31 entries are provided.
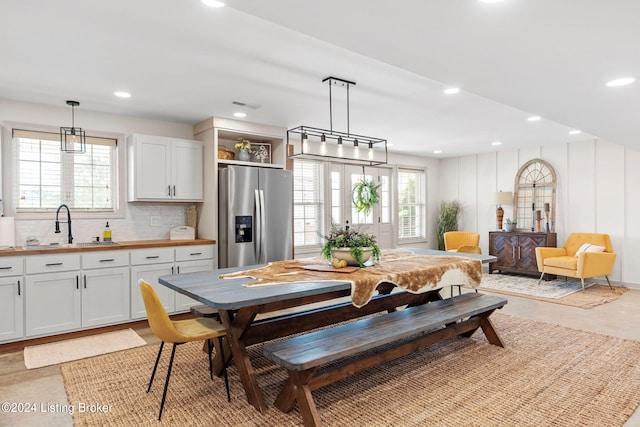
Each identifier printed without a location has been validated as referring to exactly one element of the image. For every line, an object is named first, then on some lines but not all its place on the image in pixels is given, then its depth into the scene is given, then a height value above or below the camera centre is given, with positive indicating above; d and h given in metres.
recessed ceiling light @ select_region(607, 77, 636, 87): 2.87 +0.97
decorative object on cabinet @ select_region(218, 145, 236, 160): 5.07 +0.79
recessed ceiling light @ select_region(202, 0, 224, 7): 2.17 +1.18
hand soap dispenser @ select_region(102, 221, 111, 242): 4.60 -0.25
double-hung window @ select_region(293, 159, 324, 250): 6.74 +0.19
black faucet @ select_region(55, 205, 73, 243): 4.28 -0.07
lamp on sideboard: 7.62 +0.26
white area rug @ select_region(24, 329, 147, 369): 3.44 -1.25
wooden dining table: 2.41 -0.64
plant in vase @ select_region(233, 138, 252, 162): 5.26 +0.88
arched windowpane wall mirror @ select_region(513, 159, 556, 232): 7.27 +0.35
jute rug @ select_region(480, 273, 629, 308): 5.46 -1.18
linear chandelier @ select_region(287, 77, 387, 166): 3.57 +1.14
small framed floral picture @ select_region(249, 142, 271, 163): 5.47 +0.86
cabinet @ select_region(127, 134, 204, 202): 4.65 +0.56
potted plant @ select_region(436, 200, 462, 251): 8.63 -0.14
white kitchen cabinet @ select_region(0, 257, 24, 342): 3.66 -0.78
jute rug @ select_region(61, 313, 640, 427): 2.39 -1.23
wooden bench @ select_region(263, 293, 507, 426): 2.29 -0.83
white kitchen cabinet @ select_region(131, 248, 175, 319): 4.39 -0.65
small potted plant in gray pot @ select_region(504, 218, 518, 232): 7.46 -0.23
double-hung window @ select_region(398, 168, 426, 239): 8.48 +0.21
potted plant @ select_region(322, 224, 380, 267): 3.23 -0.28
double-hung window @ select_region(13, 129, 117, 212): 4.30 +0.47
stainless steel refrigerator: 4.88 -0.01
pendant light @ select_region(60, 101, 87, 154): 4.38 +0.87
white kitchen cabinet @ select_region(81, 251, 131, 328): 4.10 -0.78
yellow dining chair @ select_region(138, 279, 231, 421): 2.41 -0.72
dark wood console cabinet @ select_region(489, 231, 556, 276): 6.97 -0.66
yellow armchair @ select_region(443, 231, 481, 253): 7.80 -0.52
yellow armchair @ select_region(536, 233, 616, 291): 5.92 -0.73
